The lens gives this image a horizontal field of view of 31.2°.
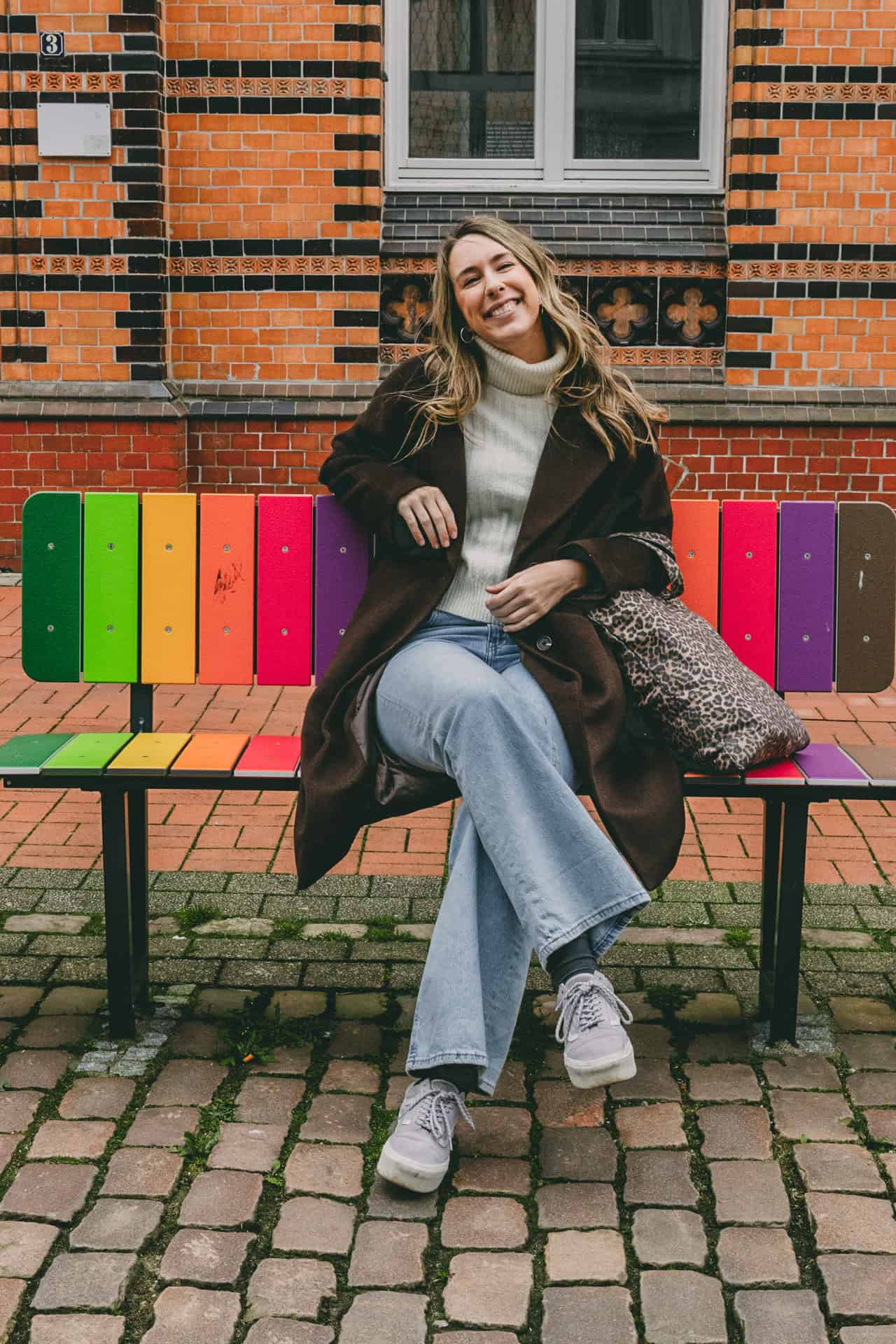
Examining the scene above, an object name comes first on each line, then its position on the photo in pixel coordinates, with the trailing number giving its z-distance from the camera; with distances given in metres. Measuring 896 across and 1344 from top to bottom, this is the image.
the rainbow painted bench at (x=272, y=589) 3.95
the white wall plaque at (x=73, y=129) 8.09
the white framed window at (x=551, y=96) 8.66
